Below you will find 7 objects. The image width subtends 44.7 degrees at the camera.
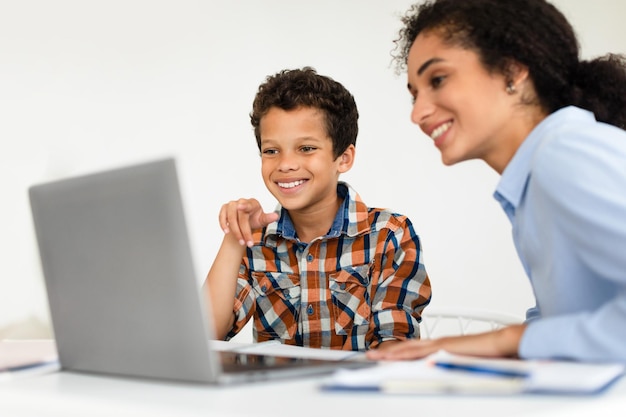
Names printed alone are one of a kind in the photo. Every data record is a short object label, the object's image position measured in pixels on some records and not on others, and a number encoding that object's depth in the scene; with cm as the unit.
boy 159
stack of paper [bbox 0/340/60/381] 102
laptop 78
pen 76
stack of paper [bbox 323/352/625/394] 71
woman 90
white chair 175
